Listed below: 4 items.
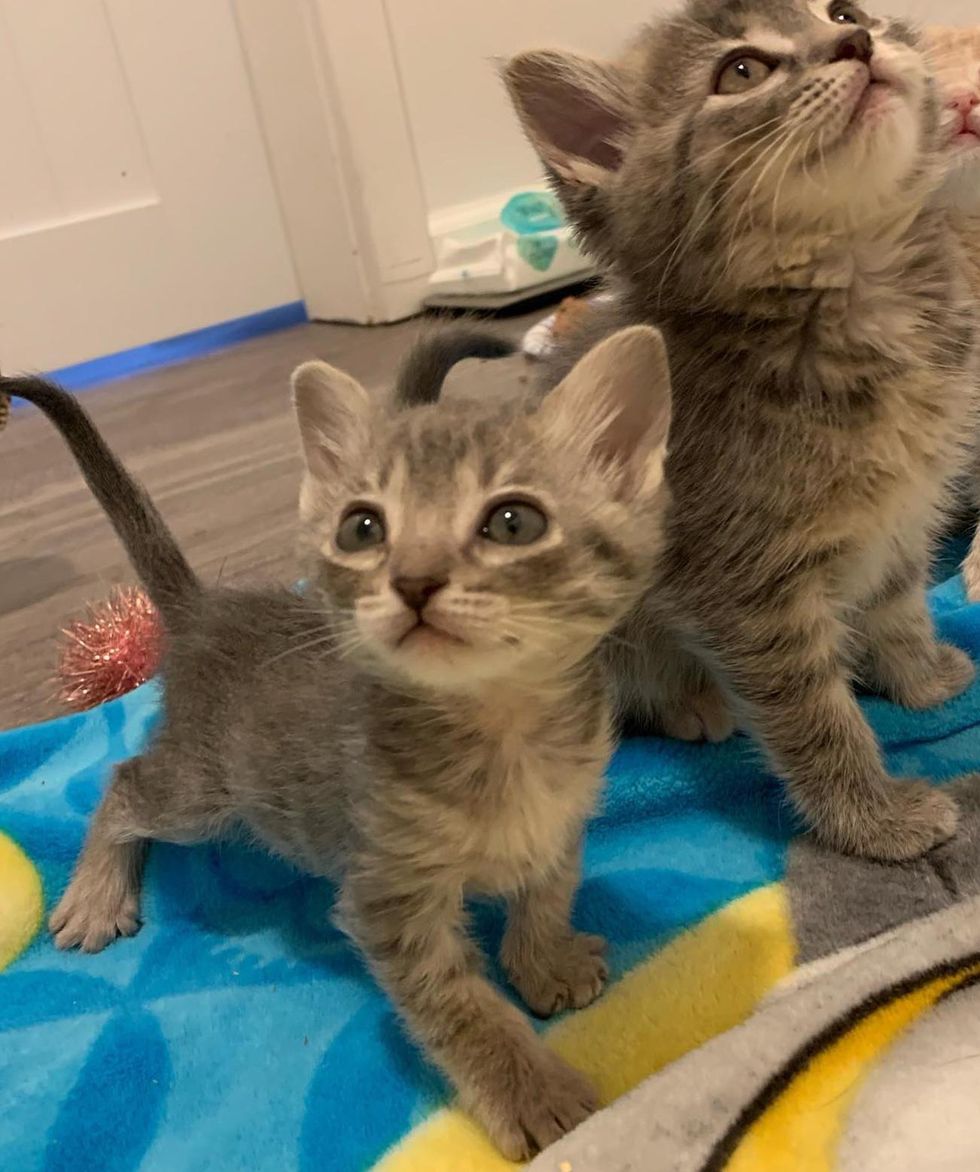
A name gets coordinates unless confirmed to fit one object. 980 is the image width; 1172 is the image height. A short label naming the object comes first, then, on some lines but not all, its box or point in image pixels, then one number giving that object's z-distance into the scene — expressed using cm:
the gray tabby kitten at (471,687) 19
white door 75
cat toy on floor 38
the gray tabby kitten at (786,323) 24
